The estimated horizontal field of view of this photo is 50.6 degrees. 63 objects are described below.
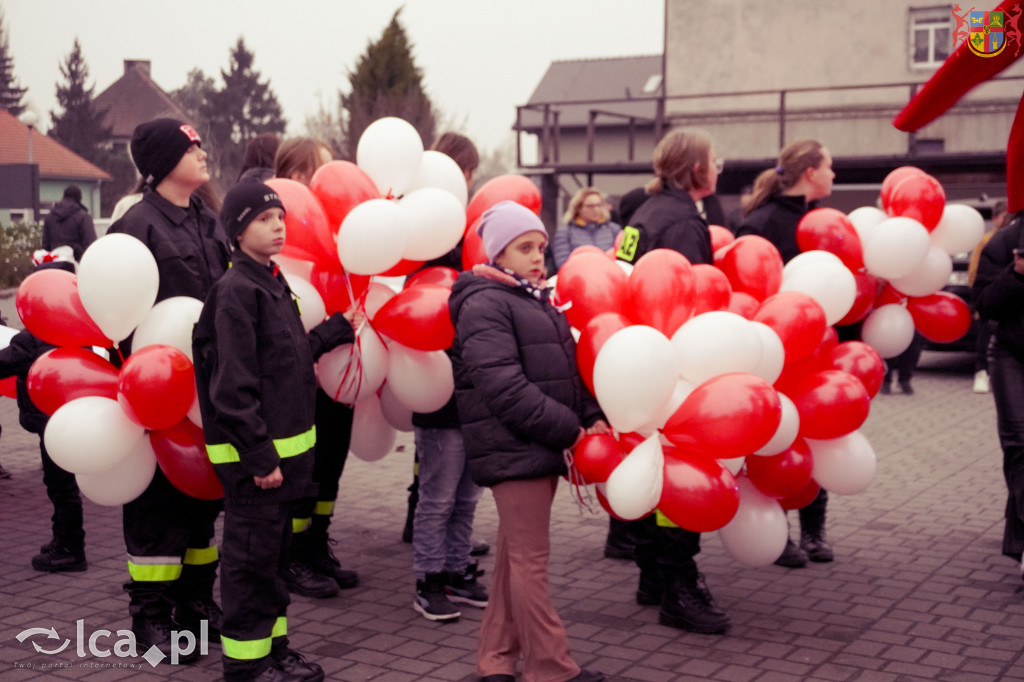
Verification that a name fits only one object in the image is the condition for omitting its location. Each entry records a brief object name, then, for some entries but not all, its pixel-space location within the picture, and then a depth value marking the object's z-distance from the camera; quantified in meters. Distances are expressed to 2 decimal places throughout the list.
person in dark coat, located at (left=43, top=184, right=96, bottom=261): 13.51
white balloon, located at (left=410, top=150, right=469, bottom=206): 4.83
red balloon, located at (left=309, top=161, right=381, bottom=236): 4.49
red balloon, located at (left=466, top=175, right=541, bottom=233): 4.75
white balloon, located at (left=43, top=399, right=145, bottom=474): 3.96
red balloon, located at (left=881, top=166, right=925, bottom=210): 5.34
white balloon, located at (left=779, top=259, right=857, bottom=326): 4.67
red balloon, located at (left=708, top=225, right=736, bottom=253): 5.44
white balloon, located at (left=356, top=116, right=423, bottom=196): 4.63
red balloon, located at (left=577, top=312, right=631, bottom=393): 4.04
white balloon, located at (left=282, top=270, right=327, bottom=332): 4.39
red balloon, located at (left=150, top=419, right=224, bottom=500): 4.12
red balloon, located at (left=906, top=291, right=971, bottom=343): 5.31
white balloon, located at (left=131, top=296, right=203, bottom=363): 4.11
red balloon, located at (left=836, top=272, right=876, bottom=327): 5.14
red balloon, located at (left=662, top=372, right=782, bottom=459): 3.78
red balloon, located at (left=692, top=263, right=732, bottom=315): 4.27
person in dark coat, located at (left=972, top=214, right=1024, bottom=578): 5.25
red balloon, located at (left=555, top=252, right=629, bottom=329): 4.22
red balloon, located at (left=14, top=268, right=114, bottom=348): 4.21
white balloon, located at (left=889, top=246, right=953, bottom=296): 5.20
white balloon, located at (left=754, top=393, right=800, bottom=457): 4.37
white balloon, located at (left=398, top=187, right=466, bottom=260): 4.54
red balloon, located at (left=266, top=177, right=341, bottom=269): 4.38
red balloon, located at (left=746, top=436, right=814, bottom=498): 4.48
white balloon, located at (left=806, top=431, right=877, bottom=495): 4.65
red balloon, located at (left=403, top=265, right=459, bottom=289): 4.73
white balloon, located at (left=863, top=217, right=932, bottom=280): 4.99
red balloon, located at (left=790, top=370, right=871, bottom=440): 4.49
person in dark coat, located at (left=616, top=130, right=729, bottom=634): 4.66
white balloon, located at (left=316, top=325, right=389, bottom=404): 4.51
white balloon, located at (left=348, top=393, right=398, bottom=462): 5.24
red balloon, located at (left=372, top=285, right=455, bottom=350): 4.44
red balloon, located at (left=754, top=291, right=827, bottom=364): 4.36
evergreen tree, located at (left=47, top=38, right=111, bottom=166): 53.16
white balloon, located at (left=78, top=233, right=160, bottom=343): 4.00
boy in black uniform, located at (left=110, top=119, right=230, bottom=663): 4.34
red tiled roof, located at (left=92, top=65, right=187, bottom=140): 61.78
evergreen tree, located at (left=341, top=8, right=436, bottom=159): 35.59
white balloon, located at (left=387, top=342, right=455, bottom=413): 4.62
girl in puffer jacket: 3.84
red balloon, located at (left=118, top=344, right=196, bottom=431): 3.92
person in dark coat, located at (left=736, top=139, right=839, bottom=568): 5.46
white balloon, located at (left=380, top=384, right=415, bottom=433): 5.01
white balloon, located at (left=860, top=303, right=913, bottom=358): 5.27
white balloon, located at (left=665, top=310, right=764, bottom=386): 3.95
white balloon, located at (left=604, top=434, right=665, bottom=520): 3.74
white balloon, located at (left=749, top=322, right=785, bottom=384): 4.21
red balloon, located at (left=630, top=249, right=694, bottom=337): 4.10
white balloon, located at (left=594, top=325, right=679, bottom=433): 3.75
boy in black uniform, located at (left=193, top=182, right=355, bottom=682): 3.76
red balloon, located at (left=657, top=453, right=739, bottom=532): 3.83
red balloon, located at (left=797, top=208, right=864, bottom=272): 5.08
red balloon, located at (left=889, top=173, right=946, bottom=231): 5.20
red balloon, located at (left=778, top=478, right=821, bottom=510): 4.84
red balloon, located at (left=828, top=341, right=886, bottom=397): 4.78
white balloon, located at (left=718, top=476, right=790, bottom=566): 4.48
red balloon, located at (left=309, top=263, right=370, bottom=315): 4.50
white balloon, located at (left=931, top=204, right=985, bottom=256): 5.29
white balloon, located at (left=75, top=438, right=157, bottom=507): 4.15
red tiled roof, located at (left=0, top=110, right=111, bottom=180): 15.10
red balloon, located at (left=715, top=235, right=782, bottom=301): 4.65
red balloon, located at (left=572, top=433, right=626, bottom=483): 3.91
